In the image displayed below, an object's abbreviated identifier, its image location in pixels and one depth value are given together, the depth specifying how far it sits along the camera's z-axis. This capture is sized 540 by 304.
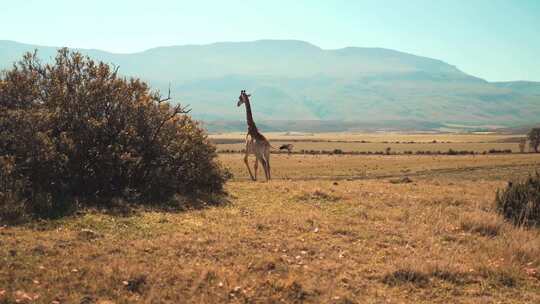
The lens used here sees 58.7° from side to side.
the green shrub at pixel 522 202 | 16.41
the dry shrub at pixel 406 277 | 10.94
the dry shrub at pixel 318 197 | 20.47
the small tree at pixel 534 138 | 86.31
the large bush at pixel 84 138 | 14.73
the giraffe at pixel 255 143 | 25.81
